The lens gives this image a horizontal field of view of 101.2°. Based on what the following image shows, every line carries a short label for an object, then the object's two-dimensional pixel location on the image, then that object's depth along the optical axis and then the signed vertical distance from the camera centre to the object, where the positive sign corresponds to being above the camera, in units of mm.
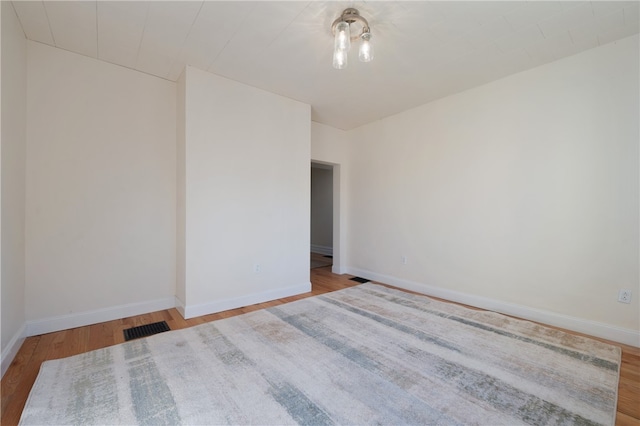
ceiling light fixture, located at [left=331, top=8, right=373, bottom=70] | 2023 +1412
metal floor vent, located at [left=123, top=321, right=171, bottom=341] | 2486 -1171
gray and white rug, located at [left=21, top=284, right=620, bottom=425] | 1511 -1162
